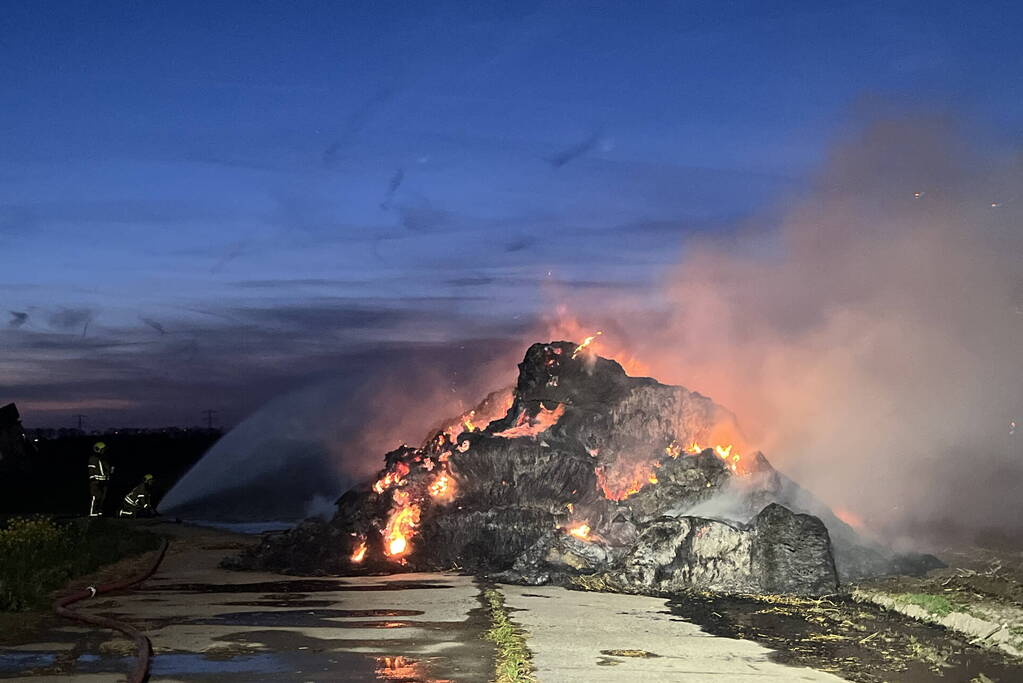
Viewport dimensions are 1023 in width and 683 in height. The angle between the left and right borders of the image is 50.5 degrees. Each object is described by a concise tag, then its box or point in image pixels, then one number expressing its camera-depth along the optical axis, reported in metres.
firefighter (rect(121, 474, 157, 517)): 33.38
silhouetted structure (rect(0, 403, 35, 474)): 48.22
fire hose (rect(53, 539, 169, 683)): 11.59
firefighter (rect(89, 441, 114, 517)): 29.73
